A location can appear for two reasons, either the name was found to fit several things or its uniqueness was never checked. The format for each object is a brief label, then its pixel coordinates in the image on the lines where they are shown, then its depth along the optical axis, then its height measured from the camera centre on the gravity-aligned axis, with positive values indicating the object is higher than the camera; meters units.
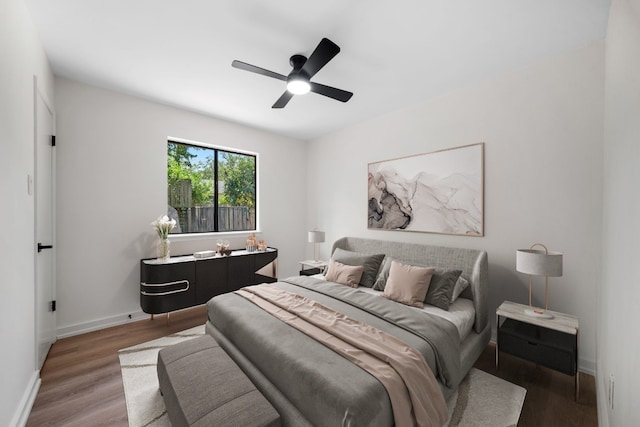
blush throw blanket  1.44 -0.89
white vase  3.43 -0.51
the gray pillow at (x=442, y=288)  2.53 -0.75
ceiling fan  1.96 +1.18
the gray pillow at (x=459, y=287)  2.62 -0.76
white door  2.24 -0.17
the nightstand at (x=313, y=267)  4.26 -0.90
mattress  2.28 -0.93
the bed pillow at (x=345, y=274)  3.13 -0.76
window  3.94 +0.38
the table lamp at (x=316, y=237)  4.37 -0.42
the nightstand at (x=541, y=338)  2.04 -1.05
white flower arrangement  3.41 -0.19
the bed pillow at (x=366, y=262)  3.23 -0.64
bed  1.37 -0.91
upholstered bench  1.34 -1.03
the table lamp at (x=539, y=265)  2.14 -0.43
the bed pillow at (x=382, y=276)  3.03 -0.76
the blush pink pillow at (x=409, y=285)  2.58 -0.73
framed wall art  3.00 +0.26
